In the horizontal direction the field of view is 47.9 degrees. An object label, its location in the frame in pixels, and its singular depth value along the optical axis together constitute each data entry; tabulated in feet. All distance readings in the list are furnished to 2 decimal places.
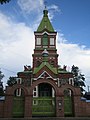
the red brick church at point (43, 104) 34.50
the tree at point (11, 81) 111.58
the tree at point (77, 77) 97.72
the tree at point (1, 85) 83.64
